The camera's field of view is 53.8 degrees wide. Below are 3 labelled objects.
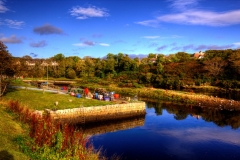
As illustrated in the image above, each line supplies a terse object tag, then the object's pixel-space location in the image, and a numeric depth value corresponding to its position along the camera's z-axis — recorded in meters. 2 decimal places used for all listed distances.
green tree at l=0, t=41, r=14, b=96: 30.33
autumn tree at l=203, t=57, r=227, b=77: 83.44
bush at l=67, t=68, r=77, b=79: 97.96
